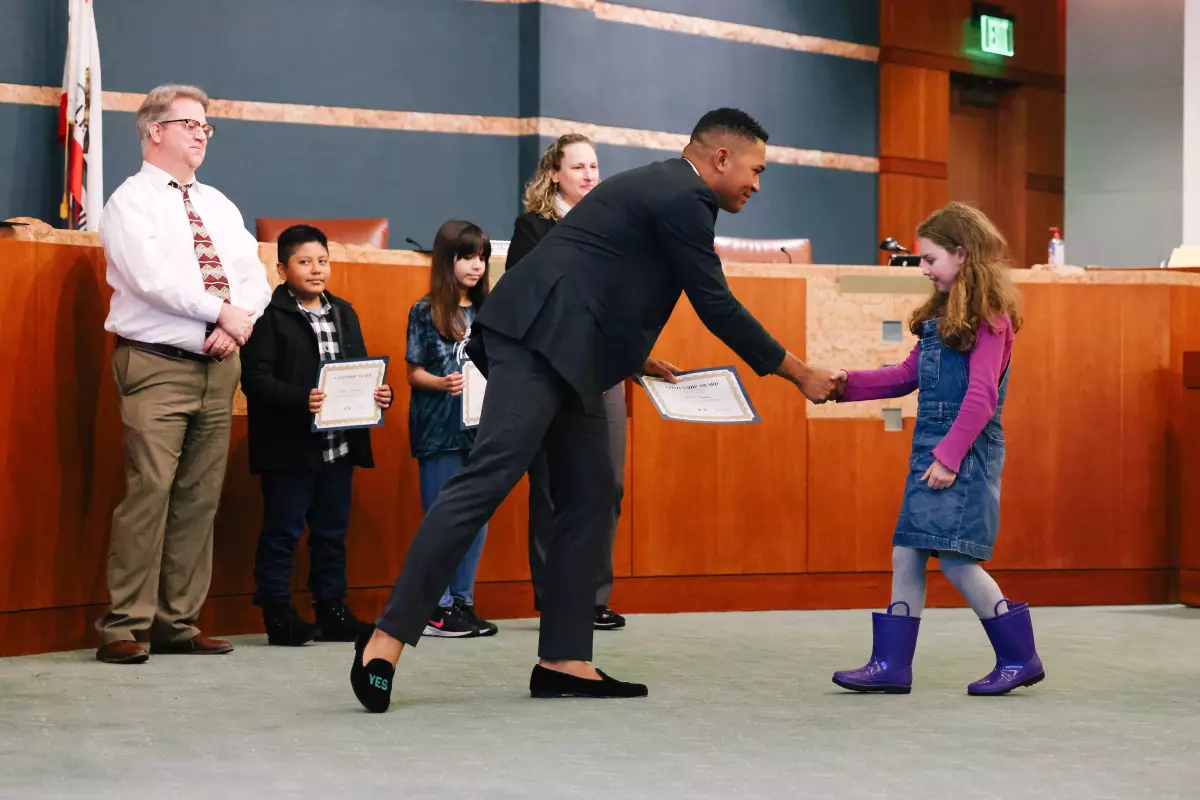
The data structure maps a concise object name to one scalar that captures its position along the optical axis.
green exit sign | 10.97
